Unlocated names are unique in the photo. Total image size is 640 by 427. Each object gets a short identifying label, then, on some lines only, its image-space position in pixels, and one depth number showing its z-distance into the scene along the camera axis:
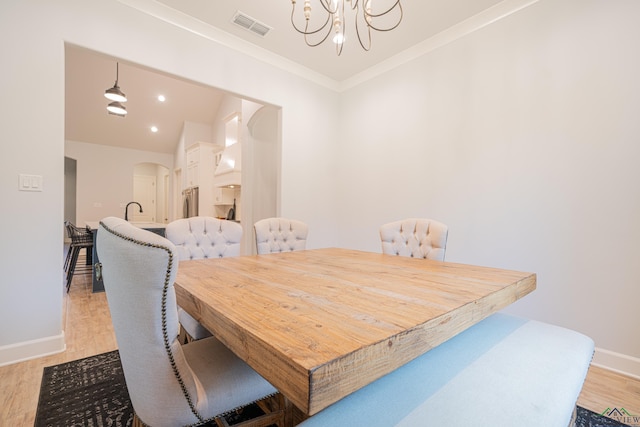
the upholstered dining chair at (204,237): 1.74
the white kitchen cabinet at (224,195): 5.98
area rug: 1.34
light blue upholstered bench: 0.67
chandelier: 2.42
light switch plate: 1.87
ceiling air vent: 2.54
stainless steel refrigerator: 6.35
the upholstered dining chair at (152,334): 0.62
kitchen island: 3.44
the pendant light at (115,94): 3.70
